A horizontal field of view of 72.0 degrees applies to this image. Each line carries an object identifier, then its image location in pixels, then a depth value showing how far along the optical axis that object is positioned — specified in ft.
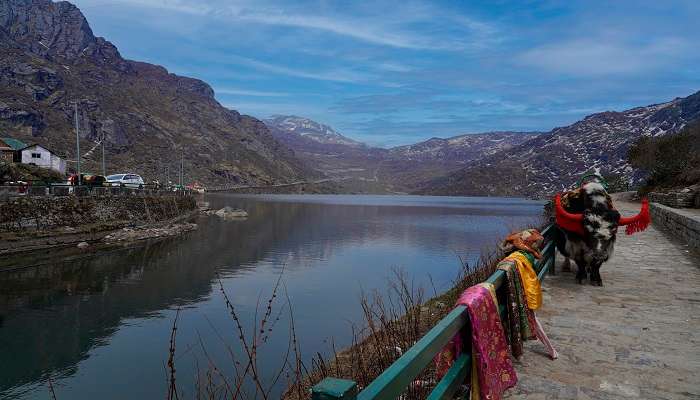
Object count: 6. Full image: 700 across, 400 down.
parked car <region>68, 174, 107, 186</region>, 119.69
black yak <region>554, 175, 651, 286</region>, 25.11
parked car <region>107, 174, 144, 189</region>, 155.22
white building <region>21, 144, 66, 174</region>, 177.06
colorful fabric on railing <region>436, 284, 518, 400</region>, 12.31
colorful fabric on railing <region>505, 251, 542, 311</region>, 16.39
